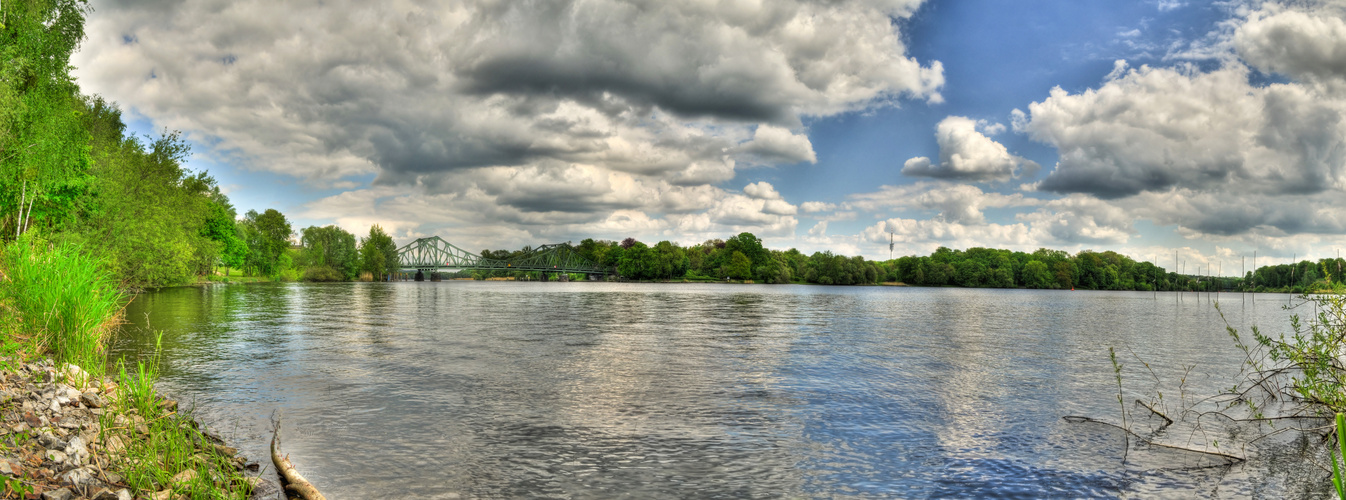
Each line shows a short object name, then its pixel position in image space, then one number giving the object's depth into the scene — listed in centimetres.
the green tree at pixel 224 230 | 8644
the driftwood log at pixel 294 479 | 759
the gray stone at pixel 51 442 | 698
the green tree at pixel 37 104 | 2509
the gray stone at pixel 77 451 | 693
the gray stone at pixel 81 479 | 631
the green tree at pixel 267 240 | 12556
